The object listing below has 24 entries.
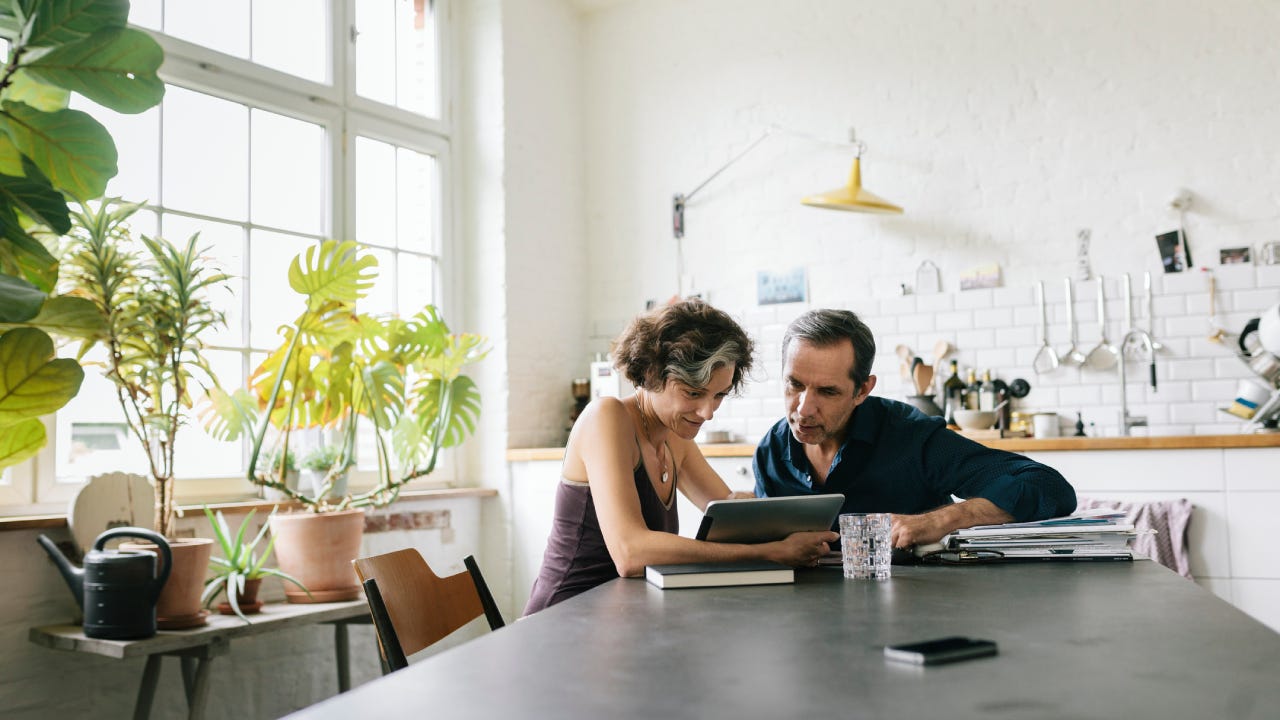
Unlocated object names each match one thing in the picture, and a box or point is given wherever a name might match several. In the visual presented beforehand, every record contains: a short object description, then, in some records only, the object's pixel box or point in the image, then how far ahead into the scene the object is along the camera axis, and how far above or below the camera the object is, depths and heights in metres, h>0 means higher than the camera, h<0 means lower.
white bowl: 4.41 -0.08
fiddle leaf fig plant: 2.36 +0.63
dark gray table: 0.93 -0.27
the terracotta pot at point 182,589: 2.88 -0.48
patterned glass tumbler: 1.78 -0.24
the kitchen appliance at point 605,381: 5.14 +0.14
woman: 2.20 -0.05
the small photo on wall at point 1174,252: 4.42 +0.62
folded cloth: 3.52 -0.45
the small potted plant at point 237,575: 3.11 -0.48
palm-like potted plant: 2.90 +0.28
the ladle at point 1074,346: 4.57 +0.23
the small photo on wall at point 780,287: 5.23 +0.60
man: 2.32 -0.09
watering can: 2.71 -0.45
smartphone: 1.08 -0.27
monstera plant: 3.49 +0.11
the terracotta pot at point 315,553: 3.47 -0.47
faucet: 4.39 +0.07
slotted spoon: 4.52 +0.19
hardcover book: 1.74 -0.29
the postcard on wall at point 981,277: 4.79 +0.57
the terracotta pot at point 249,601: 3.20 -0.57
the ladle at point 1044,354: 4.62 +0.20
